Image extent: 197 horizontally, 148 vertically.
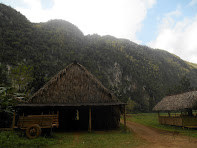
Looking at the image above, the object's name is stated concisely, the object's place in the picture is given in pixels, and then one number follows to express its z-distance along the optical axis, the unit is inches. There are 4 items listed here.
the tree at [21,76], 950.6
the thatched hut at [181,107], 608.4
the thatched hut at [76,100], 499.5
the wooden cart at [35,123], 365.7
